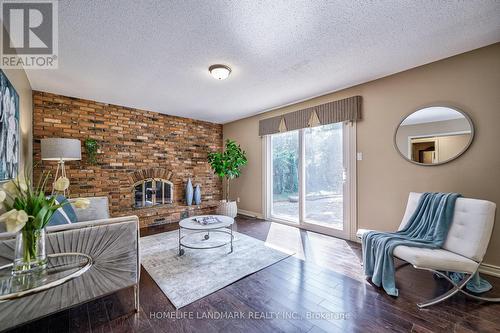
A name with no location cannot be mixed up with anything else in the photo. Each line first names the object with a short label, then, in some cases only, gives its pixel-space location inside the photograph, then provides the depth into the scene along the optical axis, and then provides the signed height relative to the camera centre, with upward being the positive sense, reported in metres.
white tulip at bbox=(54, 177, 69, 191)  1.28 -0.10
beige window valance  3.20 +0.90
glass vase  1.16 -0.48
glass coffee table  2.65 -1.12
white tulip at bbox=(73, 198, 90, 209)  1.31 -0.23
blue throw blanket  1.95 -0.73
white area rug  1.99 -1.16
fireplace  4.34 -0.54
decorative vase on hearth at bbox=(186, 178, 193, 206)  4.78 -0.60
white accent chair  1.71 -0.75
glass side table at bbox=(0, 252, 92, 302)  1.02 -0.61
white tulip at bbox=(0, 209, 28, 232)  1.02 -0.25
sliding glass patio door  3.38 -0.22
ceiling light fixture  2.54 +1.21
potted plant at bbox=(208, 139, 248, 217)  4.63 +0.07
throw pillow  1.81 -0.45
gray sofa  1.28 -0.74
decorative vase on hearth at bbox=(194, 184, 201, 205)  4.91 -0.68
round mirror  2.34 +0.37
